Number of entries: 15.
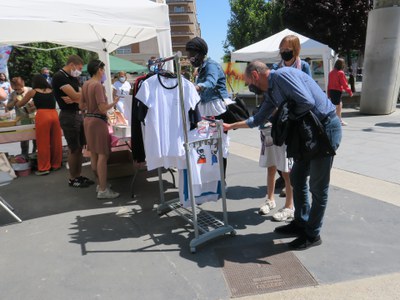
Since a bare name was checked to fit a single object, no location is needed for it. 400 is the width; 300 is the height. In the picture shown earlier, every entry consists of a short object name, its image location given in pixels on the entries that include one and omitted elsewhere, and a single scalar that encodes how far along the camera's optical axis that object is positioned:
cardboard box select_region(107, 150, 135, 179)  5.58
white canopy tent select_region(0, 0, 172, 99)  3.90
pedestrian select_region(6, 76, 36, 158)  6.31
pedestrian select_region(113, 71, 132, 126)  4.80
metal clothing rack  2.94
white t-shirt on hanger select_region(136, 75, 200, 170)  3.38
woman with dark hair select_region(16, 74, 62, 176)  5.68
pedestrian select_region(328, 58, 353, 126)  8.81
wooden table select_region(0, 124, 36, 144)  5.83
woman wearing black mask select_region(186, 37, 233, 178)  3.69
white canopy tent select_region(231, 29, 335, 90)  10.93
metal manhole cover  2.56
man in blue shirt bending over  2.68
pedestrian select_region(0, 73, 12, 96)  10.33
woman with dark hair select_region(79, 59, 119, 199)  4.23
